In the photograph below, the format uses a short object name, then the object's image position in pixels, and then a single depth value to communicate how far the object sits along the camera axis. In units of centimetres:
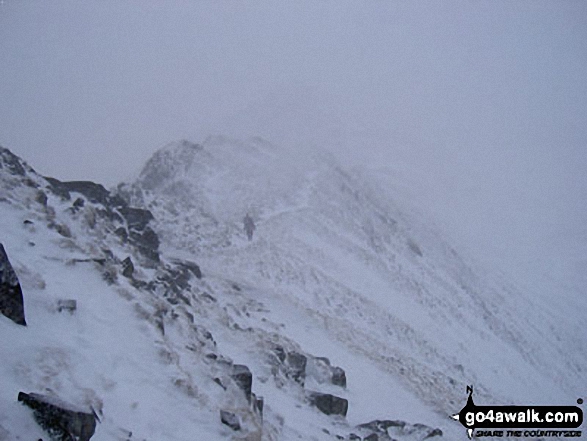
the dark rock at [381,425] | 1518
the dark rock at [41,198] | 1855
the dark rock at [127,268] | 1652
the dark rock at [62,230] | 1664
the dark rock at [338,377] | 1847
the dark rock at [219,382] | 1192
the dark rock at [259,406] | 1189
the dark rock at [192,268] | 2402
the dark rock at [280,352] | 1737
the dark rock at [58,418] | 702
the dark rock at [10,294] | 958
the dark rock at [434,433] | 1591
